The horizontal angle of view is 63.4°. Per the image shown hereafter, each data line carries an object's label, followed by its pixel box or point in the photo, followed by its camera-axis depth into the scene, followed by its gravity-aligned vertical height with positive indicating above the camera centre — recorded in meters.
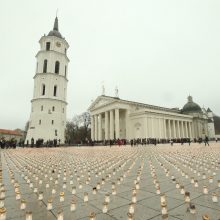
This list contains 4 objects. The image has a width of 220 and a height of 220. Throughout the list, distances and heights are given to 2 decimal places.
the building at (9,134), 108.82 +5.72
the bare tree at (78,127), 74.69 +6.32
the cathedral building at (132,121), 58.56 +7.32
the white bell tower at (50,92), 50.00 +15.02
